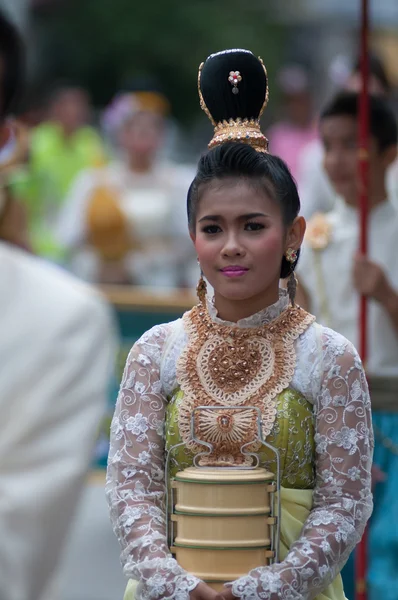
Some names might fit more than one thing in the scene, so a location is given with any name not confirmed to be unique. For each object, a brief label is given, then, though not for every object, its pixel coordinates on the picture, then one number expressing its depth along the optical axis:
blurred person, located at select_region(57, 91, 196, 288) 18.98
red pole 8.29
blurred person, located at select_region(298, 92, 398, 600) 8.84
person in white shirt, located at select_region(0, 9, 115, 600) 4.79
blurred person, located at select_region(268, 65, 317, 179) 22.88
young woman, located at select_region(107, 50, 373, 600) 5.45
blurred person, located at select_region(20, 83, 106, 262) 21.75
